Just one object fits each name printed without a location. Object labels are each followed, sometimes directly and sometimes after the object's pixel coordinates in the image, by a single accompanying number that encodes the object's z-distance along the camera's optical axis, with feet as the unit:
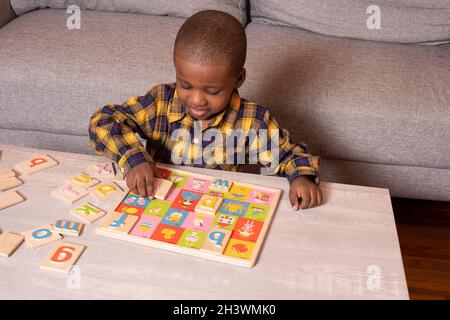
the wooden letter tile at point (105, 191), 3.24
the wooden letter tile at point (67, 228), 2.92
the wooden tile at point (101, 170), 3.46
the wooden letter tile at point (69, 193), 3.21
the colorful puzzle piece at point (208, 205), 3.15
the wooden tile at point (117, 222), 2.94
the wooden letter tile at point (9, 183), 3.29
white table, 2.60
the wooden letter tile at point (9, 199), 3.13
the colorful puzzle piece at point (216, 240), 2.84
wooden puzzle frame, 2.78
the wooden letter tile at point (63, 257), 2.67
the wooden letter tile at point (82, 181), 3.33
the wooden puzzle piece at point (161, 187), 3.26
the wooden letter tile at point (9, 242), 2.74
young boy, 3.28
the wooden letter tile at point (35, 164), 3.46
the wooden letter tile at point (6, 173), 3.37
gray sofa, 4.68
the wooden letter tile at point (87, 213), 3.03
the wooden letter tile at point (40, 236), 2.83
